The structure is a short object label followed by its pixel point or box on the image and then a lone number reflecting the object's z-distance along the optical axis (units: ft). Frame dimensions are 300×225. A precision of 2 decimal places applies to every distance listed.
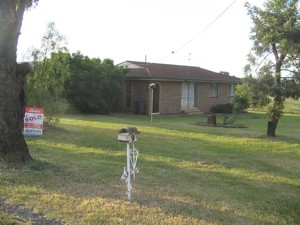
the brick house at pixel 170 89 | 86.83
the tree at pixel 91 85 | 77.56
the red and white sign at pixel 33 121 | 41.87
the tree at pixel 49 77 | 47.19
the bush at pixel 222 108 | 100.83
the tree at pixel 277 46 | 44.88
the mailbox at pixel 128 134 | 19.45
